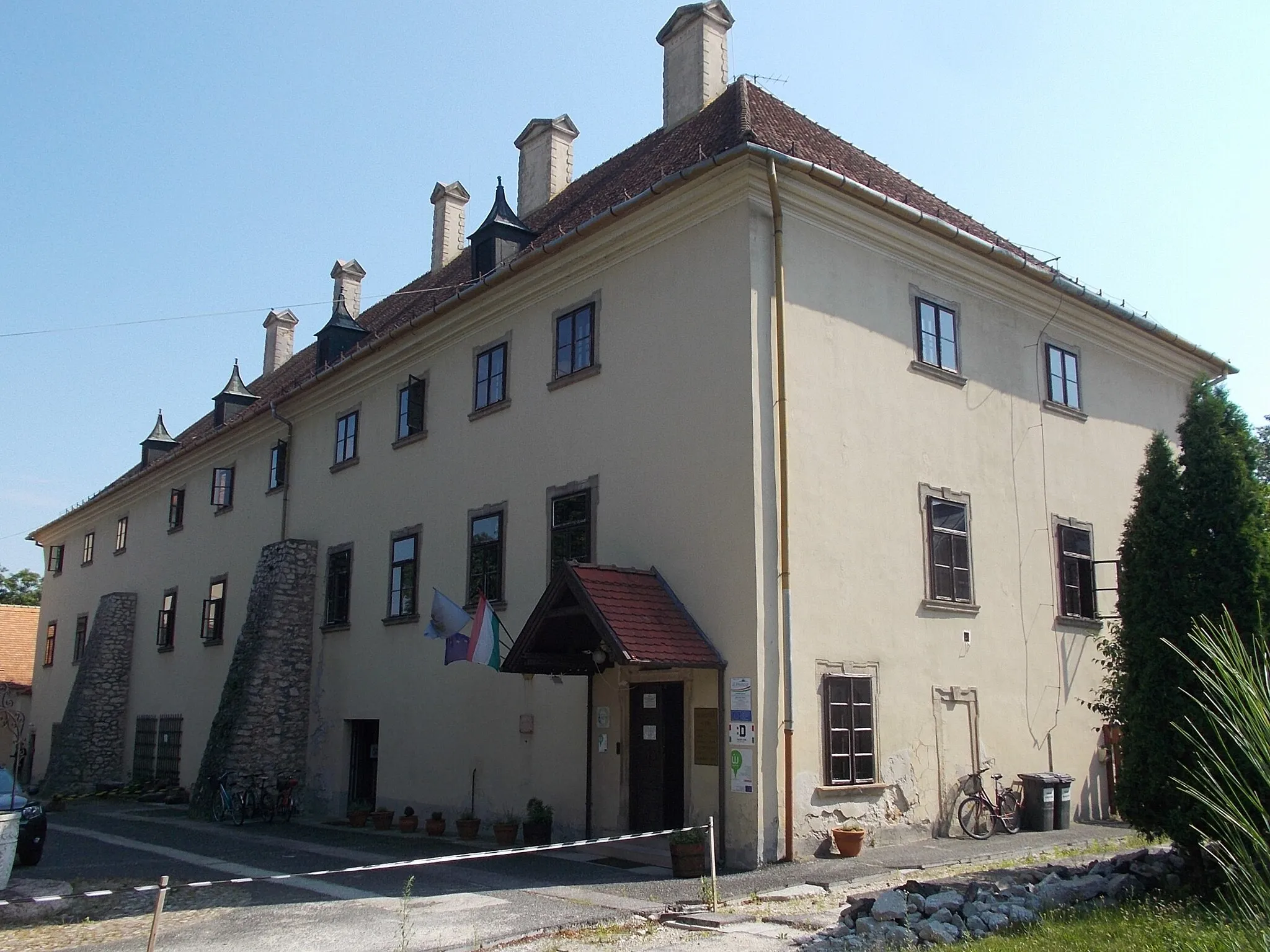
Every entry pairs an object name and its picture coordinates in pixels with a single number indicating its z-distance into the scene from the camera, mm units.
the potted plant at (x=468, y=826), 16547
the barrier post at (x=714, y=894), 10438
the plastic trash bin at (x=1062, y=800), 15805
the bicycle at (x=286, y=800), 20875
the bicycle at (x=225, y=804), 20656
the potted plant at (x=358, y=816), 19625
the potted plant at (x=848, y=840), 13180
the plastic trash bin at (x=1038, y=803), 15656
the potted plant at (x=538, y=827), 15492
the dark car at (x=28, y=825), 14828
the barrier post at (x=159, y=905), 7246
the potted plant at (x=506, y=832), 15867
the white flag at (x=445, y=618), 16594
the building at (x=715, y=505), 13820
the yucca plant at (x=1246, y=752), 4520
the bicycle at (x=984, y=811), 14938
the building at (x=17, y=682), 39125
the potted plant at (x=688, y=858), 12383
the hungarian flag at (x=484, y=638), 15625
